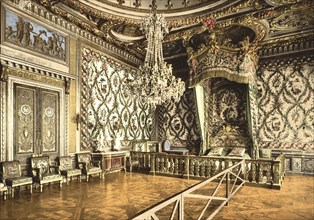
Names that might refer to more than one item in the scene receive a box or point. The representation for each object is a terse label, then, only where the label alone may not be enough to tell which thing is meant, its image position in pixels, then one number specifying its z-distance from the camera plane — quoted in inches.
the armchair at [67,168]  229.0
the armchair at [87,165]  249.4
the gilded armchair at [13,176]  184.9
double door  208.7
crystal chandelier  212.7
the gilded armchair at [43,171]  205.5
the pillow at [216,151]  322.1
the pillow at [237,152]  304.0
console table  271.6
